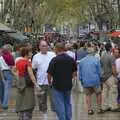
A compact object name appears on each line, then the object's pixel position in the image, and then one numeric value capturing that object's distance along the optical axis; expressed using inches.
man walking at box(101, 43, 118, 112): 580.1
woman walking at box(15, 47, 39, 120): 447.2
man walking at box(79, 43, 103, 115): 551.5
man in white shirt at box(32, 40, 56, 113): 481.1
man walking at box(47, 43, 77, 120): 445.7
